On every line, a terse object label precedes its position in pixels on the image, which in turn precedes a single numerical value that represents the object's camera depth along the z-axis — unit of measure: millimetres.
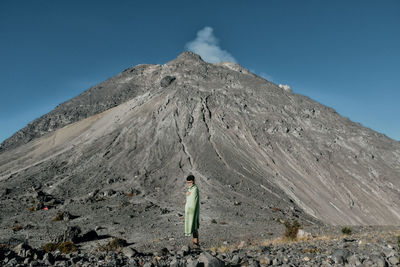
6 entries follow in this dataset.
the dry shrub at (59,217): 24178
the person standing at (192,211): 10242
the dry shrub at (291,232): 13553
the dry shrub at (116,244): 13909
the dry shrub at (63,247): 14204
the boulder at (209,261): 6484
